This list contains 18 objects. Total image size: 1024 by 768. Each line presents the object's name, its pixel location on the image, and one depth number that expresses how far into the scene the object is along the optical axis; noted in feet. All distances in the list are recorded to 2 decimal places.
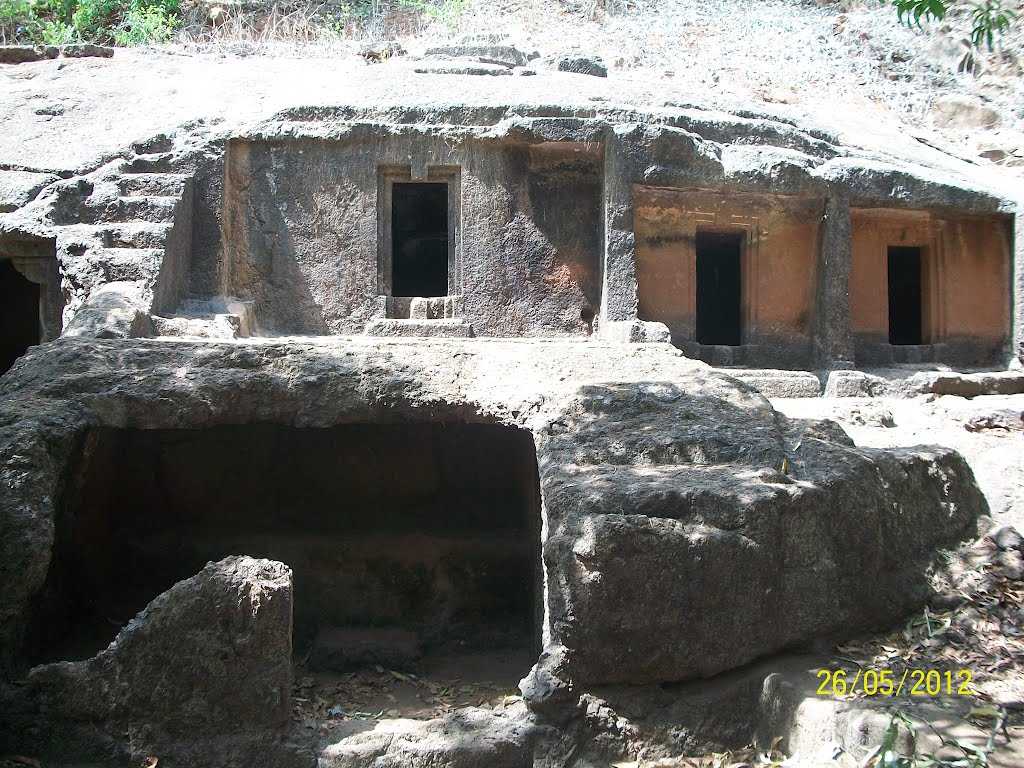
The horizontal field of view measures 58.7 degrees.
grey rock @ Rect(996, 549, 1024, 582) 14.06
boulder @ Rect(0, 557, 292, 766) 11.55
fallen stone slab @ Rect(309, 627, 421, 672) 17.81
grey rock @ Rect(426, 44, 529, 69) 33.32
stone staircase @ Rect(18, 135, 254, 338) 19.97
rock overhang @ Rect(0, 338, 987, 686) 11.97
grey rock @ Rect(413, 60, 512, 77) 30.42
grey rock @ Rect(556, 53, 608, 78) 32.53
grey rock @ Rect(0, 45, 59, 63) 33.68
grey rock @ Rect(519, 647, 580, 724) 11.92
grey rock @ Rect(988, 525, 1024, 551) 14.46
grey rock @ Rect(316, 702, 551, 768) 11.69
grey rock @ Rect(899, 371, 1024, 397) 27.86
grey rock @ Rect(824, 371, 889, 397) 27.45
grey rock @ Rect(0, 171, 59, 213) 24.02
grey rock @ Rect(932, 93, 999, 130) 44.14
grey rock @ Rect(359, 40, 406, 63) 35.91
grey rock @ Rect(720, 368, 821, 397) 26.73
